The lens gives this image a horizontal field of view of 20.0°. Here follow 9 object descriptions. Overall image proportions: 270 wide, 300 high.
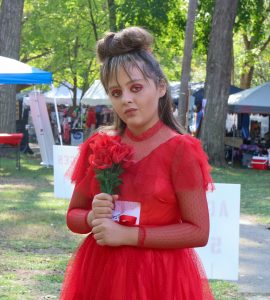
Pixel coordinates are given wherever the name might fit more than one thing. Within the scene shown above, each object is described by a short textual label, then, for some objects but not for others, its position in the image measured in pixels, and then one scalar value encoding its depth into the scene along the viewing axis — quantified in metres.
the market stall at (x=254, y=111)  23.02
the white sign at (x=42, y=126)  19.25
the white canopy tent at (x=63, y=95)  47.46
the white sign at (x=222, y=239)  6.20
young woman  2.66
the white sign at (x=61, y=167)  10.84
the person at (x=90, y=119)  34.62
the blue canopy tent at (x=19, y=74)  13.94
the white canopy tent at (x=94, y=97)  33.72
